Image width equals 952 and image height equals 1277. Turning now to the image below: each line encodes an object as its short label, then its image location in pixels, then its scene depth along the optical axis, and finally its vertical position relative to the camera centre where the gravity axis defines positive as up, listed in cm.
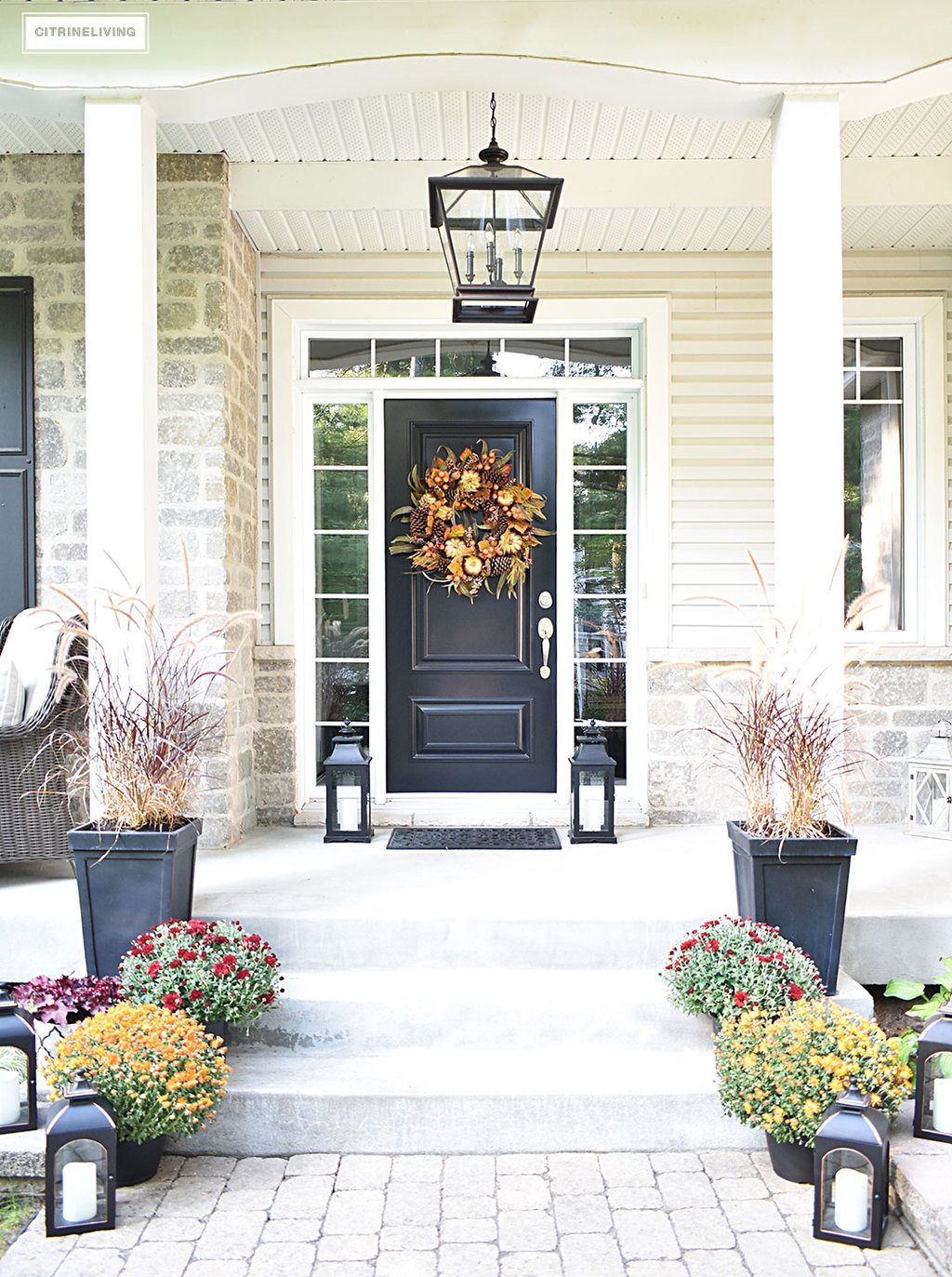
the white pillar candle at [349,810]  474 -76
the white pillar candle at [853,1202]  246 -126
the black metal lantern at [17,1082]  275 -110
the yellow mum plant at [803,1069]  261 -104
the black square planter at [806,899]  316 -76
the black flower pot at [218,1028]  300 -107
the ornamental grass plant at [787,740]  318 -32
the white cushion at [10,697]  396 -22
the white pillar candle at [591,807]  470 -74
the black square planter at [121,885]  317 -72
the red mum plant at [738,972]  291 -91
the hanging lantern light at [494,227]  338 +129
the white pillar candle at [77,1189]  250 -124
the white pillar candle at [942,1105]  272 -116
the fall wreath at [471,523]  528 +52
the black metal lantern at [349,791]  468 -67
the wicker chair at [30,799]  380 -57
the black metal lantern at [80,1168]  250 -120
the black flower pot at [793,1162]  268 -128
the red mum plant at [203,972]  293 -91
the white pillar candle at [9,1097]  275 -114
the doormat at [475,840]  455 -87
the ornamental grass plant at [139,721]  325 -26
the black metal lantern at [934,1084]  272 -111
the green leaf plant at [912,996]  293 -102
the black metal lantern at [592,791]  467 -68
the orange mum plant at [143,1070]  261 -103
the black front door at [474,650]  535 -9
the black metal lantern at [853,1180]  245 -121
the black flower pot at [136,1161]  266 -127
